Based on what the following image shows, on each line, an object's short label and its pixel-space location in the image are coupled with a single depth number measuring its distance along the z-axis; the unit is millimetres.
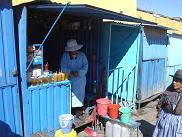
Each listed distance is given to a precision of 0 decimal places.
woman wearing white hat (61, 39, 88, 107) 3995
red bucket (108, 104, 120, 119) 3893
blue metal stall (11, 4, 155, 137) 3019
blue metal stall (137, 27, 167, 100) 5402
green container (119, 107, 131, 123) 3669
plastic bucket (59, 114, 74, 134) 3192
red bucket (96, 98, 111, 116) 4057
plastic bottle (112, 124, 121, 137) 3787
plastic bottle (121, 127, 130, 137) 3683
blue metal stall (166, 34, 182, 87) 6912
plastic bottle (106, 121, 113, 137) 3903
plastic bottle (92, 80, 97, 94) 4575
